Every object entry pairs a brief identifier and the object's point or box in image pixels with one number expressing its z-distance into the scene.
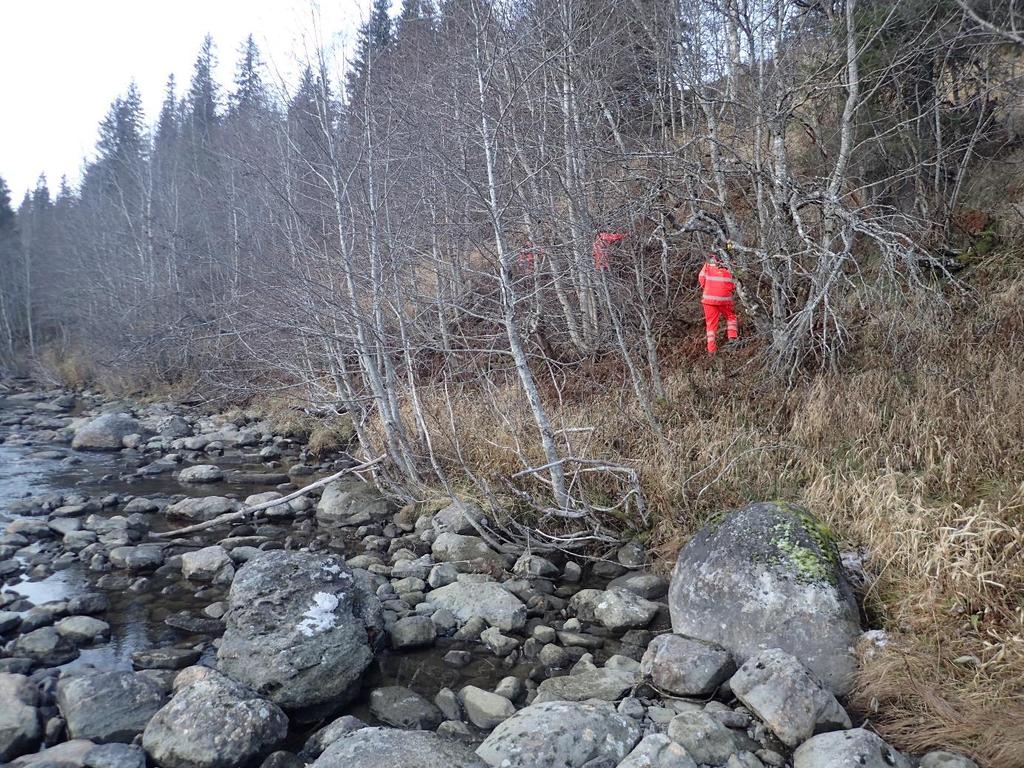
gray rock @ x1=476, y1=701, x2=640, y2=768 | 3.39
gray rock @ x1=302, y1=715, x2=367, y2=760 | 3.81
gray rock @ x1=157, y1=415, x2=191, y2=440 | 13.45
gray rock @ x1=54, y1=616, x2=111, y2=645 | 5.15
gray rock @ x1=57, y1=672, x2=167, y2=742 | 3.90
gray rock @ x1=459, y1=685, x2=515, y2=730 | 4.12
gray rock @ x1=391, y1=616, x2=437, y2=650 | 5.04
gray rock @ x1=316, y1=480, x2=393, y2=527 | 8.09
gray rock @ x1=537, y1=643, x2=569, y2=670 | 4.77
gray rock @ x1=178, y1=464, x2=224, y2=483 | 10.04
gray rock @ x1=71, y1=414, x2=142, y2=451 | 12.66
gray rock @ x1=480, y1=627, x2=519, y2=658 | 4.96
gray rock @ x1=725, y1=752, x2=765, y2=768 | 3.42
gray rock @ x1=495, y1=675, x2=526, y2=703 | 4.36
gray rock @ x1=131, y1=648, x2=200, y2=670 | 4.81
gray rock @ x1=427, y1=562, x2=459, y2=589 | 6.11
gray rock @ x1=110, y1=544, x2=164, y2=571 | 6.60
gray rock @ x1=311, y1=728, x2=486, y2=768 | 3.18
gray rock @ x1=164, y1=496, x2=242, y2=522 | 8.20
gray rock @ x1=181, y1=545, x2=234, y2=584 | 6.33
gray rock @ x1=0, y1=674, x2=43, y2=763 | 3.74
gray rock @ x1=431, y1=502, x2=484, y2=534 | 7.18
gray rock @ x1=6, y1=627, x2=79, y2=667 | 4.85
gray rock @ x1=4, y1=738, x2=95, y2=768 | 3.54
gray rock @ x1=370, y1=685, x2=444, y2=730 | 4.11
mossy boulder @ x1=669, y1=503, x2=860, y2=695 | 4.16
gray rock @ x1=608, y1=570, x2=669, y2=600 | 5.70
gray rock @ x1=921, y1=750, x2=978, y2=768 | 3.22
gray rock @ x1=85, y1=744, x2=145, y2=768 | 3.55
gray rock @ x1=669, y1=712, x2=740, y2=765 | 3.48
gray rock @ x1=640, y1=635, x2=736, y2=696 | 4.11
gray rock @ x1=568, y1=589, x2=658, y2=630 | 5.25
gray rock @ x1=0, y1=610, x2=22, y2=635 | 5.22
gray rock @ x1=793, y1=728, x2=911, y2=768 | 3.17
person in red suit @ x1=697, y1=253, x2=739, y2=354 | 8.57
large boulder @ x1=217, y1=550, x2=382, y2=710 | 4.27
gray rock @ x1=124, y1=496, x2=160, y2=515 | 8.52
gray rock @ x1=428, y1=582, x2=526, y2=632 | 5.31
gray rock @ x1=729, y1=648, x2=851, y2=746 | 3.60
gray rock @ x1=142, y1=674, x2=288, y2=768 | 3.64
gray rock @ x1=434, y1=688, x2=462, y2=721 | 4.21
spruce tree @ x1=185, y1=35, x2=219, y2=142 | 30.92
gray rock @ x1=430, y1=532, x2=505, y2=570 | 6.51
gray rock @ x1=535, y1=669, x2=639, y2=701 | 4.20
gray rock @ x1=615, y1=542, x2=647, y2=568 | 6.27
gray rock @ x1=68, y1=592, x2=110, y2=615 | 5.61
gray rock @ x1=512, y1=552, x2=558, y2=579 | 6.20
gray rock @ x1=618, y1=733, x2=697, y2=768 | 3.35
